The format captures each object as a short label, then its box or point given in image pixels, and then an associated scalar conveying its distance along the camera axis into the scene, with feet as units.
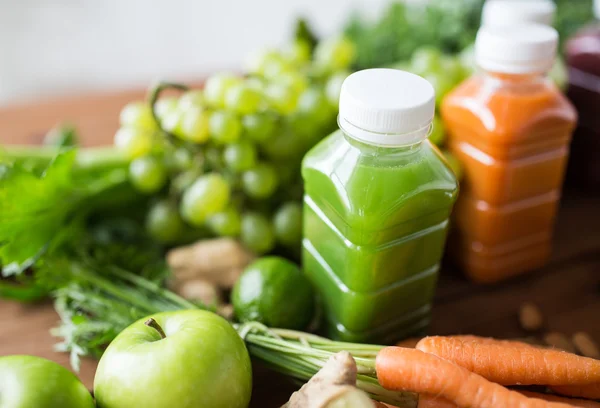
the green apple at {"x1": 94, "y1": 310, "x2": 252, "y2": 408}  1.31
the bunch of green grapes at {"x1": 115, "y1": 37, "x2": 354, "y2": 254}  1.65
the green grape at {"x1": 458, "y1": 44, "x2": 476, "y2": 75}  1.82
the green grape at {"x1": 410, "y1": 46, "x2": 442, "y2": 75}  1.78
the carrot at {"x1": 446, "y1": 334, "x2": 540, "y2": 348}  1.49
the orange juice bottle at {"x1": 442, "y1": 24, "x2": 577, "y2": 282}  1.55
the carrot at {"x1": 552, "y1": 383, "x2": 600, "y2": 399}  1.42
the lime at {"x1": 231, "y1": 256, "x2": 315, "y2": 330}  1.51
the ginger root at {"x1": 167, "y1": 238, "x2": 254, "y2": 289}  1.71
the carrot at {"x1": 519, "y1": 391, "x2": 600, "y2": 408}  1.40
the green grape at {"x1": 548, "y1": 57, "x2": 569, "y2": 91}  1.93
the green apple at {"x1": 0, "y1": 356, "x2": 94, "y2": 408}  1.26
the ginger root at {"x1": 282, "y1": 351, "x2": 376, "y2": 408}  1.29
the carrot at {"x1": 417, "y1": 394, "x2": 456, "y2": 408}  1.36
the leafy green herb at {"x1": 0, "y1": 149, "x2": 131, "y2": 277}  1.58
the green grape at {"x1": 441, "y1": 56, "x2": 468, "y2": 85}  1.78
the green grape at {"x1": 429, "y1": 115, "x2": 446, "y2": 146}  1.69
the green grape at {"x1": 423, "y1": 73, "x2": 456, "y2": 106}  1.74
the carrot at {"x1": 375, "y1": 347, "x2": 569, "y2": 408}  1.34
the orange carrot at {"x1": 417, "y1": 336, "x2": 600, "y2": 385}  1.40
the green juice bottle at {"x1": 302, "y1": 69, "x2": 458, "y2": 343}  1.34
